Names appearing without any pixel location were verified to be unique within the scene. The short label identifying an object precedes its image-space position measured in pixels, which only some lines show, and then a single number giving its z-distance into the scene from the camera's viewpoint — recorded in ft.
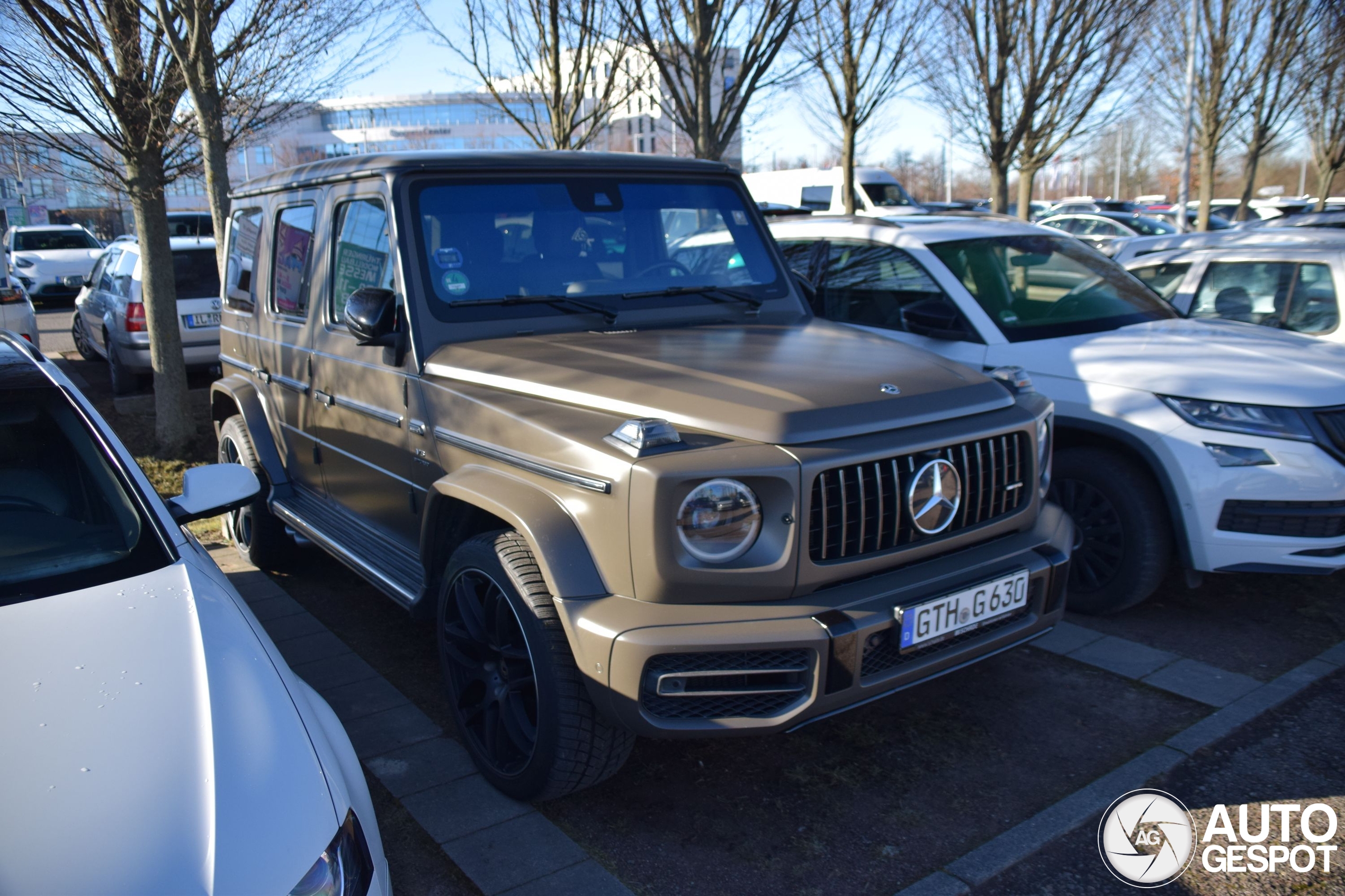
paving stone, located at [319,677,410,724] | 12.71
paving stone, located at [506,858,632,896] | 9.03
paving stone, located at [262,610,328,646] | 15.31
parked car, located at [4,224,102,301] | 68.28
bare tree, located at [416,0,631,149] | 37.63
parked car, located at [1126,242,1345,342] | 20.16
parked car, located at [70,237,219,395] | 32.09
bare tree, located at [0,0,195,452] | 22.31
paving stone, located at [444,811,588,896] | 9.25
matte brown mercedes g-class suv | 8.70
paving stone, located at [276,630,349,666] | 14.48
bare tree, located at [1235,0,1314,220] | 47.57
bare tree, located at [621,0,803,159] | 31.96
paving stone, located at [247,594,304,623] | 16.20
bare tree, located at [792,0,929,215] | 37.70
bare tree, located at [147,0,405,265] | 22.56
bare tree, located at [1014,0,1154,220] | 42.09
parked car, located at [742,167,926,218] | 70.28
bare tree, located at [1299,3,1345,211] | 37.50
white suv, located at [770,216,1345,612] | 13.60
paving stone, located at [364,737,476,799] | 10.94
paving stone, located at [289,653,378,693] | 13.61
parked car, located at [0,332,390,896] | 5.74
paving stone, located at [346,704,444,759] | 11.80
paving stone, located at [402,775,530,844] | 10.07
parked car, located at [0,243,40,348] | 31.04
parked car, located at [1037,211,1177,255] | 78.02
